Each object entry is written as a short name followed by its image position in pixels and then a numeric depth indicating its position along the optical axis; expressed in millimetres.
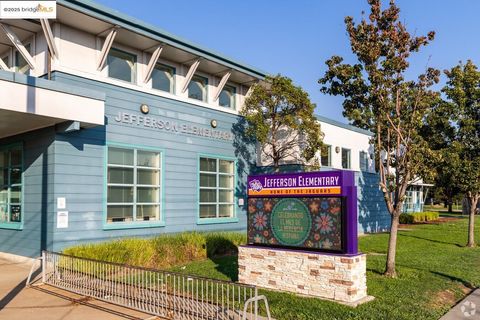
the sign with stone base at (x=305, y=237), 8672
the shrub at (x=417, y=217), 34750
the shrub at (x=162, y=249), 12195
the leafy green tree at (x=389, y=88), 11773
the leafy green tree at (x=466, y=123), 18344
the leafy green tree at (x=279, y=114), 17891
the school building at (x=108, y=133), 12633
